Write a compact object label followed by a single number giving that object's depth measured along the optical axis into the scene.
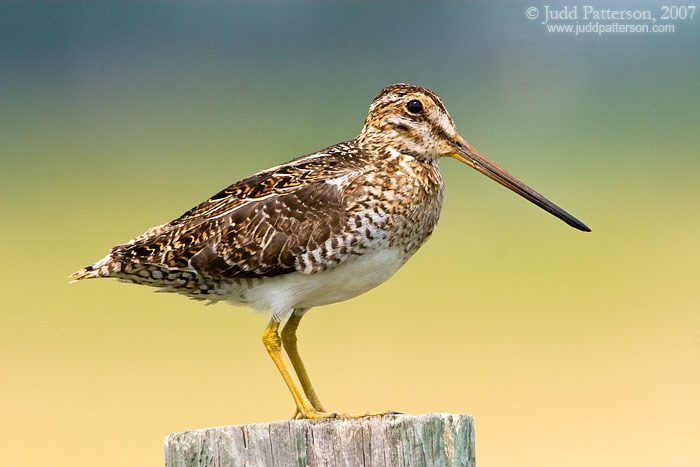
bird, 12.83
